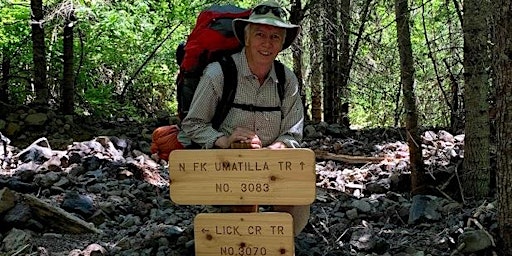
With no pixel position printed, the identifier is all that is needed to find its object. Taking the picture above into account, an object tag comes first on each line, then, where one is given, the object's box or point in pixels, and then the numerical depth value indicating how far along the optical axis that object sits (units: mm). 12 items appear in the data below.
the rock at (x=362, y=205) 5312
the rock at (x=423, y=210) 4875
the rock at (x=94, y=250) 4279
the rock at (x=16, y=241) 4430
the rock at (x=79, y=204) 5316
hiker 3412
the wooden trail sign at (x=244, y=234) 3262
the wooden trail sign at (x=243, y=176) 3178
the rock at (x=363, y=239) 4254
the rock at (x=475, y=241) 3807
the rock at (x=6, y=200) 4852
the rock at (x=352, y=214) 5184
